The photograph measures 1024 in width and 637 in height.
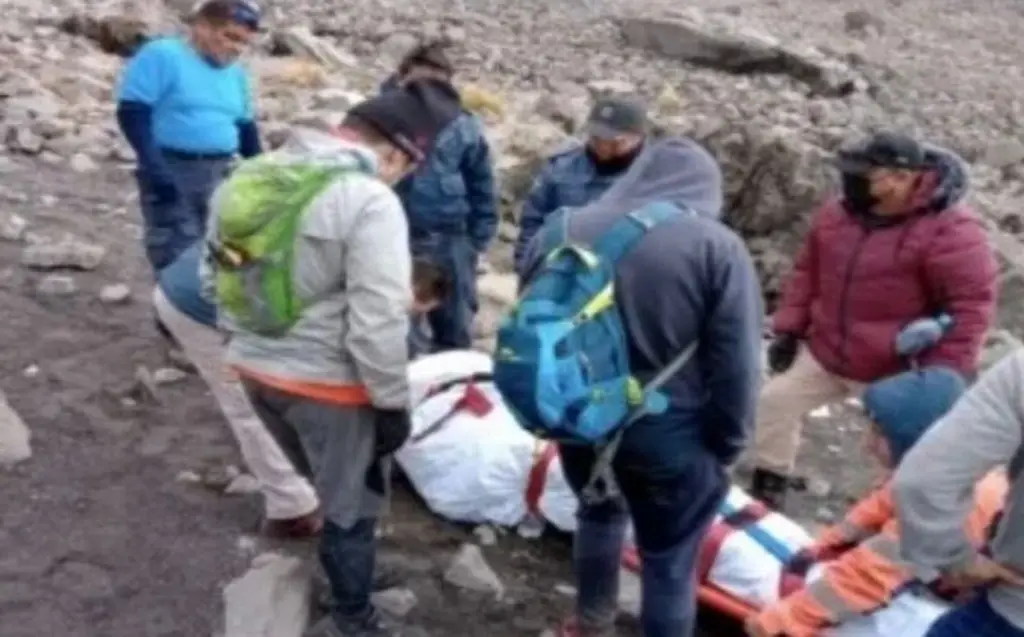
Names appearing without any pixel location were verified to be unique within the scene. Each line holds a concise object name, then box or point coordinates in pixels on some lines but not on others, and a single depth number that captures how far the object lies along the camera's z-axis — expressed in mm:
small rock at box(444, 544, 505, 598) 5930
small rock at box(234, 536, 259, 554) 5984
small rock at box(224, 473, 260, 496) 6418
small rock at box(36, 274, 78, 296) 8266
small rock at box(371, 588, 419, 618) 5691
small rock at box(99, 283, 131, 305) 8258
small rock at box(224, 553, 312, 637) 5391
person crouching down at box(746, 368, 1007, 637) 4590
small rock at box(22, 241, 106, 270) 8570
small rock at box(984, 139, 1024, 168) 17031
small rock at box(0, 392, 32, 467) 6457
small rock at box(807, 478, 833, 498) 7520
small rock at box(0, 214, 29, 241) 9016
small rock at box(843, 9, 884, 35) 26078
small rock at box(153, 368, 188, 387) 7374
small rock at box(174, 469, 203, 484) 6477
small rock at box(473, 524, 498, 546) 6277
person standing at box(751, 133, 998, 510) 5984
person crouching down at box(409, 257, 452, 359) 5371
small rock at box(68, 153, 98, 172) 10820
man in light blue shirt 7125
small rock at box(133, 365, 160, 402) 7184
